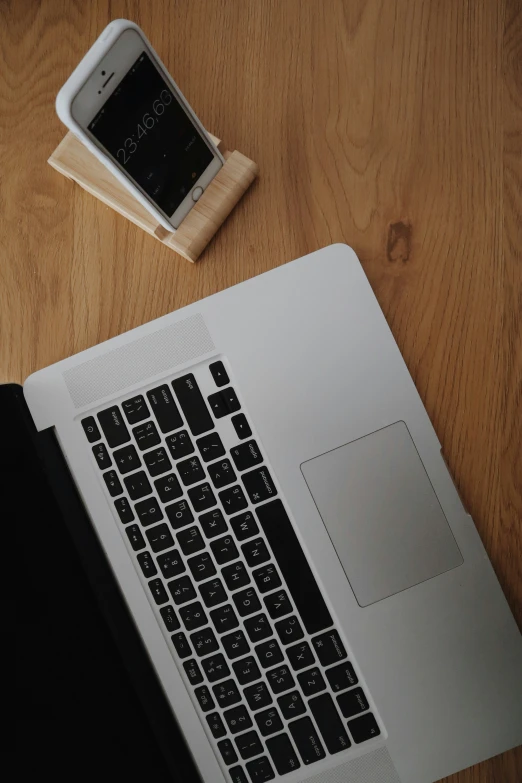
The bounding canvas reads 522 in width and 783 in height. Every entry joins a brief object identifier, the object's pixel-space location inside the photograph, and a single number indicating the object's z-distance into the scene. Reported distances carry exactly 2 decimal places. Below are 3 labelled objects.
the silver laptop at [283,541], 0.63
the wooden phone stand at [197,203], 0.67
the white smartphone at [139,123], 0.54
